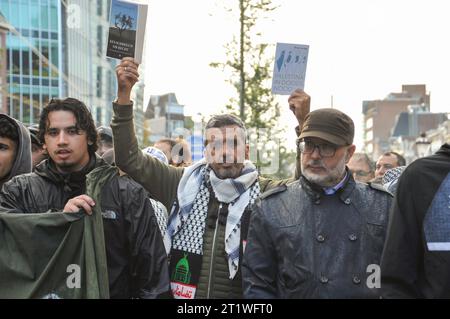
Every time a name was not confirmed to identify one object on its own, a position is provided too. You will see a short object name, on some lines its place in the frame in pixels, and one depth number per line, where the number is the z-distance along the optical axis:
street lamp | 23.36
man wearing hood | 4.74
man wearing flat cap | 3.65
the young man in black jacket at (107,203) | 3.93
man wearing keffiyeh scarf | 4.38
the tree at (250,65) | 16.06
